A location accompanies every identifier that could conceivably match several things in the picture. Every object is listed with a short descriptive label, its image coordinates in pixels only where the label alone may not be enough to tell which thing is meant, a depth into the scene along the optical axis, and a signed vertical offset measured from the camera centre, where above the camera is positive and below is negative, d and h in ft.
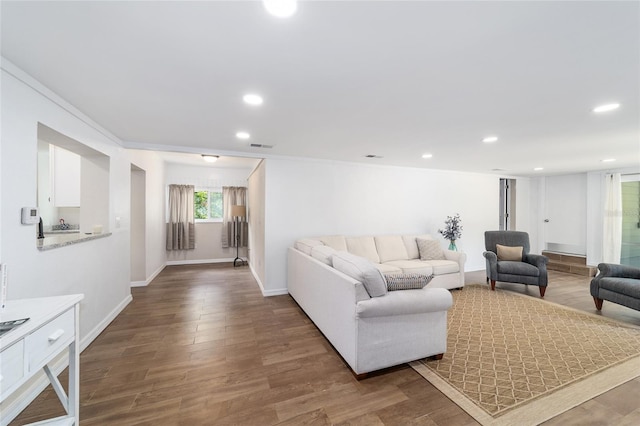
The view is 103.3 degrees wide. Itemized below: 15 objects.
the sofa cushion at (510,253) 15.07 -2.44
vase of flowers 17.44 -1.40
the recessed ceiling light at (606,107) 7.28 +3.09
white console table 3.28 -1.98
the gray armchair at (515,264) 13.57 -2.95
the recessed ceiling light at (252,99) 6.81 +3.10
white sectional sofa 6.76 -3.03
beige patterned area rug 5.95 -4.46
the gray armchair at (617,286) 10.13 -3.10
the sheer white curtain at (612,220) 17.56 -0.52
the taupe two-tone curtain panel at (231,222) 22.24 -1.03
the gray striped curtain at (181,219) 20.79 -0.75
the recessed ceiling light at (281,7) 3.71 +3.06
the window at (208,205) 22.22 +0.45
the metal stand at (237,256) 21.25 -3.96
